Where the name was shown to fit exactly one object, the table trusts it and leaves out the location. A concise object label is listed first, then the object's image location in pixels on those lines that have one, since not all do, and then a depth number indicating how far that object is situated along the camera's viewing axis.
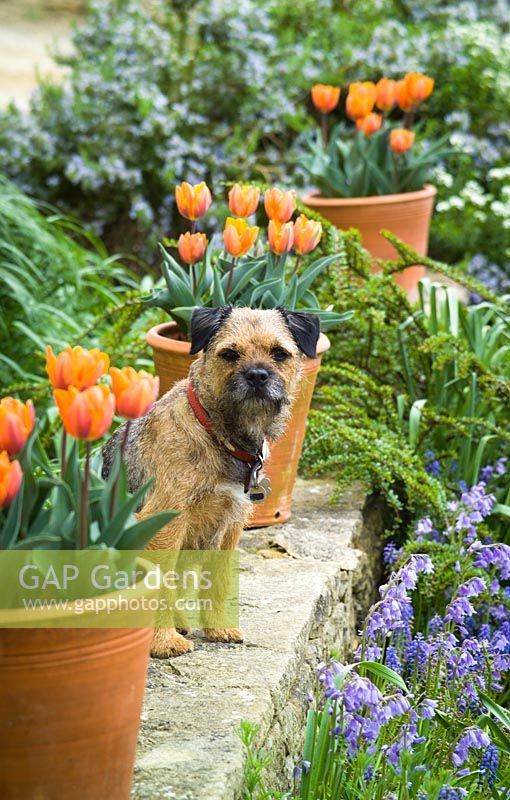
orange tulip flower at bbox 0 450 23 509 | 2.02
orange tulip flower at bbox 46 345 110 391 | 2.12
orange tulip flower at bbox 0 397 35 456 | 2.08
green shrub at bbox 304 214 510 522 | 4.24
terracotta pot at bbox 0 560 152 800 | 2.01
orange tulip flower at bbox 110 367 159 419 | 2.08
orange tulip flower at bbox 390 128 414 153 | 5.81
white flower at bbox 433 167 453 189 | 8.00
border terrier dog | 2.93
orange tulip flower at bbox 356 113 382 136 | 5.87
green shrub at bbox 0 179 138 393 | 5.40
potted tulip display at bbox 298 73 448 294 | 5.93
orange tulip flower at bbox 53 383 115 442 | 1.99
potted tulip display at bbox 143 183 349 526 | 3.52
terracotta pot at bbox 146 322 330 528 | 3.72
